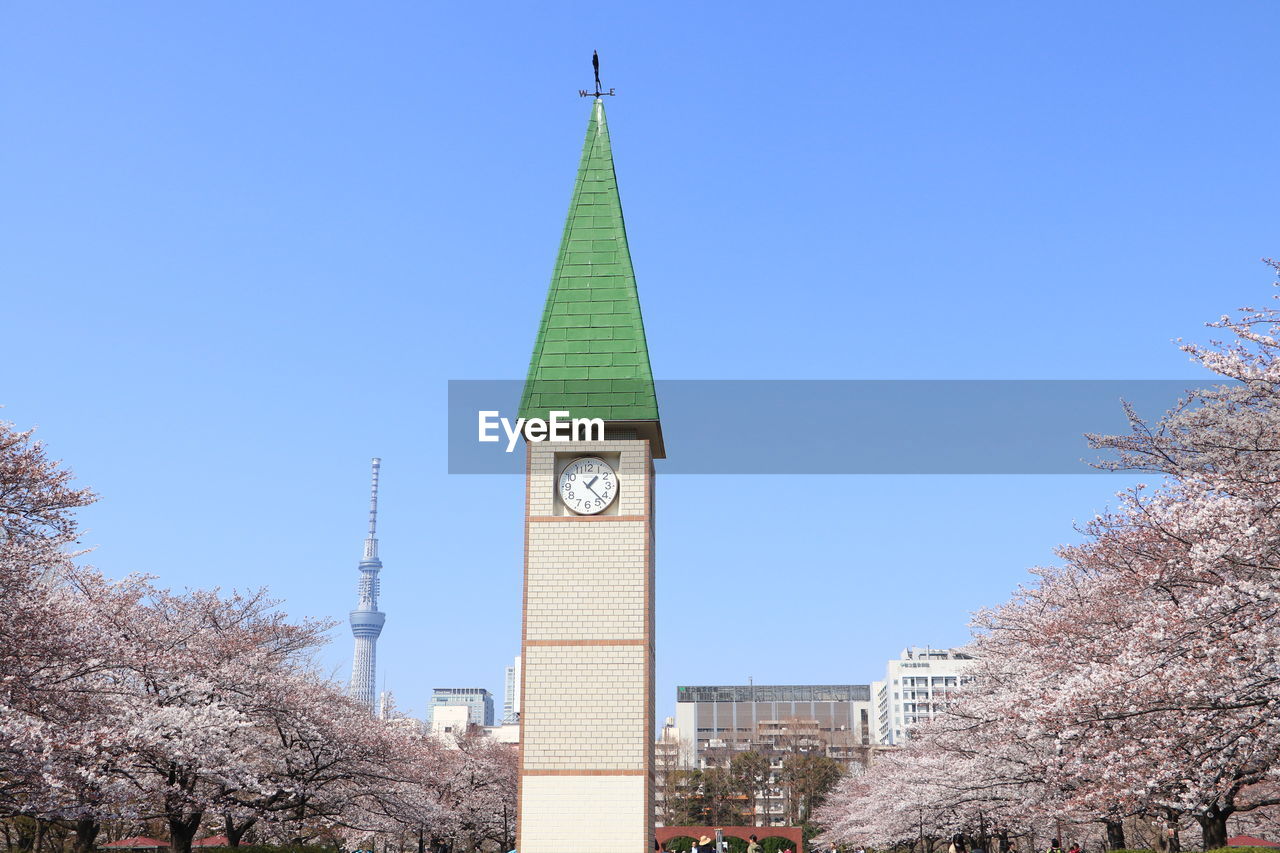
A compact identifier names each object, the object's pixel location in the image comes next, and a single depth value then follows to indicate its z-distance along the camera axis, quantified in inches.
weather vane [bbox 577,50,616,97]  1199.6
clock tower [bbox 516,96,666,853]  981.8
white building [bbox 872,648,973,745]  6299.2
